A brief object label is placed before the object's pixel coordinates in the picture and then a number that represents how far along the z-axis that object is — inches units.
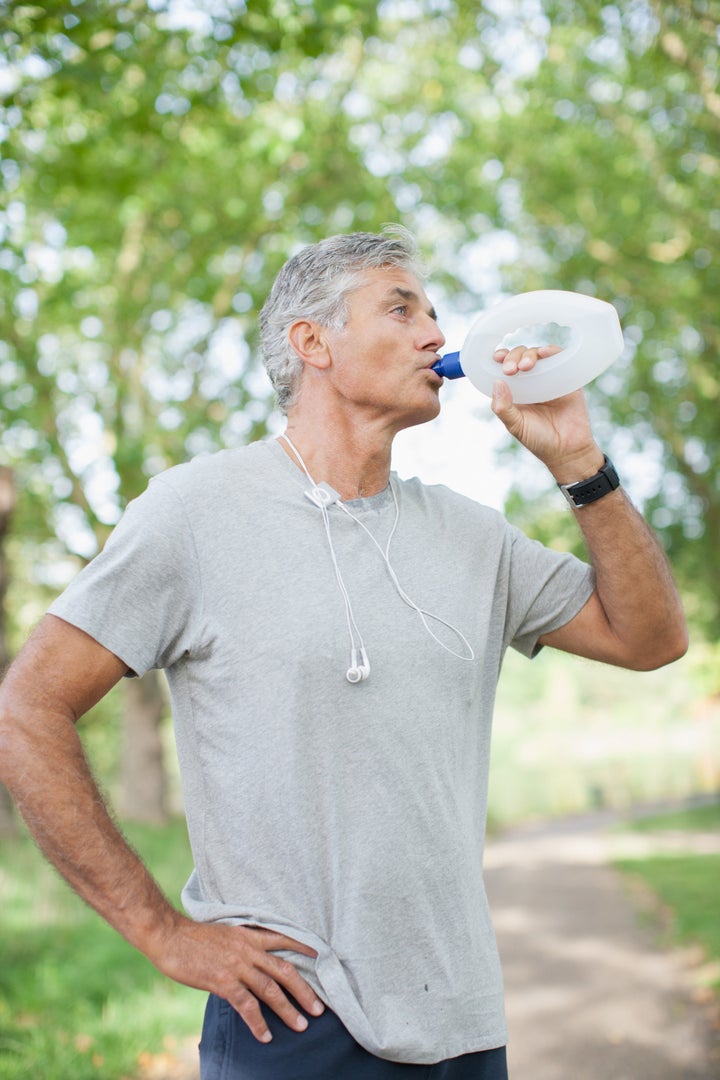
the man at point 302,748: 78.6
